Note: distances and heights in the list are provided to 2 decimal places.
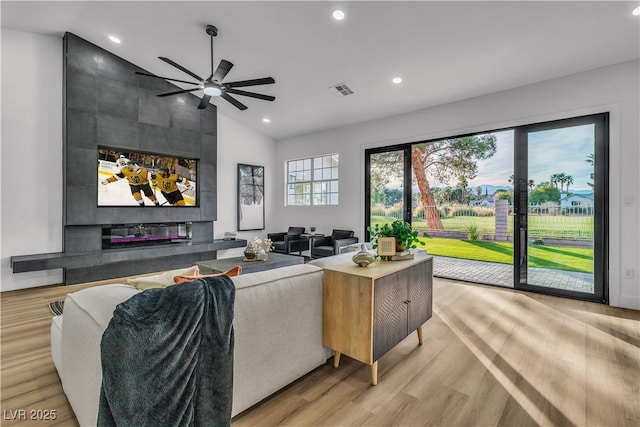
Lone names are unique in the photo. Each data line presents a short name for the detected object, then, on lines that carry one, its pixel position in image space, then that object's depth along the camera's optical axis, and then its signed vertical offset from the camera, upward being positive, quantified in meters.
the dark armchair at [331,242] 5.39 -0.55
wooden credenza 1.85 -0.64
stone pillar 4.43 -0.10
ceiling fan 3.29 +1.52
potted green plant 2.38 -0.17
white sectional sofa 1.36 -0.68
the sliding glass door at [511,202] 3.77 +0.19
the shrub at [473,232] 4.82 -0.30
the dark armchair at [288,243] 5.95 -0.61
